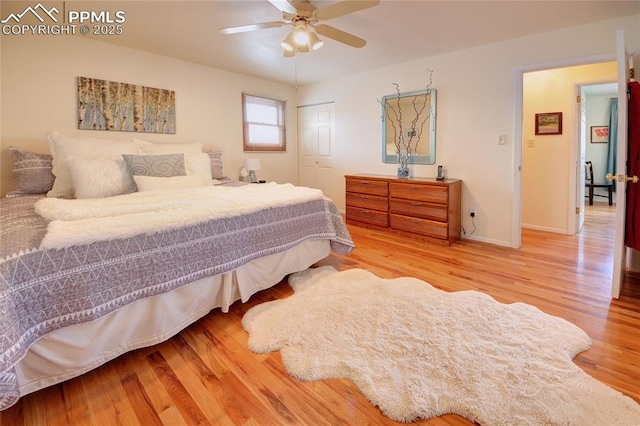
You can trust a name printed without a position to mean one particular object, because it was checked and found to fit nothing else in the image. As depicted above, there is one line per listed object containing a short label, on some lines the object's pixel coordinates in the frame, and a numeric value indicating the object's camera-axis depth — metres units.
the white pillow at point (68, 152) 2.62
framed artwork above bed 3.17
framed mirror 4.00
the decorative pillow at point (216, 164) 3.83
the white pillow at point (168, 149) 3.08
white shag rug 1.28
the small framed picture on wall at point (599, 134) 6.43
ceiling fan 2.07
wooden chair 5.87
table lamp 4.46
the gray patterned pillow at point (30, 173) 2.64
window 4.71
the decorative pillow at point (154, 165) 2.71
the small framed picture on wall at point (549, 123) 3.93
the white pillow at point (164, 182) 2.60
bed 1.24
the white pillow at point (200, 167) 3.14
